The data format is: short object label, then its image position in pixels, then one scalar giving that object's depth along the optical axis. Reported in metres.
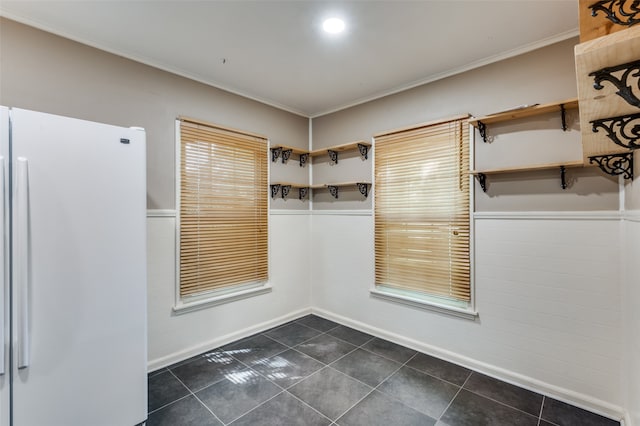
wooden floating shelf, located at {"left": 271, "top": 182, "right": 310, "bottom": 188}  3.38
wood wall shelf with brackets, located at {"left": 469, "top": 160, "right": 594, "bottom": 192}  1.98
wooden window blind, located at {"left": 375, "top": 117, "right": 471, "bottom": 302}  2.59
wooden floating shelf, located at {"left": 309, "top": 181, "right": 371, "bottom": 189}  3.21
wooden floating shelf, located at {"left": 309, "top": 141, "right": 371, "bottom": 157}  3.18
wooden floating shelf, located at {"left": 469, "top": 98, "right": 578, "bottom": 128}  2.01
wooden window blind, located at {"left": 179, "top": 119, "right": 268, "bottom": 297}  2.71
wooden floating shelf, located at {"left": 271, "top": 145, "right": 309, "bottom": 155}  3.37
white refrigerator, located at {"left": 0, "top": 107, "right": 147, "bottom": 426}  1.41
